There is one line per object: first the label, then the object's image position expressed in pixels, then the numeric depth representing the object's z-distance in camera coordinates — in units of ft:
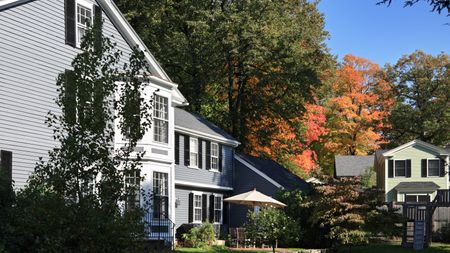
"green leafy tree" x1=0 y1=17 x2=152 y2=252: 36.52
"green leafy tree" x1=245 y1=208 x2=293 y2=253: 100.55
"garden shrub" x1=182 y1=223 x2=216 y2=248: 102.35
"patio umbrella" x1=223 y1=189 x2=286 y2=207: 103.93
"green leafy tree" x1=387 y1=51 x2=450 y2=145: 193.06
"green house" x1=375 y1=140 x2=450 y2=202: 172.76
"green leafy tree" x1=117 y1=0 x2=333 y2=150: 133.49
